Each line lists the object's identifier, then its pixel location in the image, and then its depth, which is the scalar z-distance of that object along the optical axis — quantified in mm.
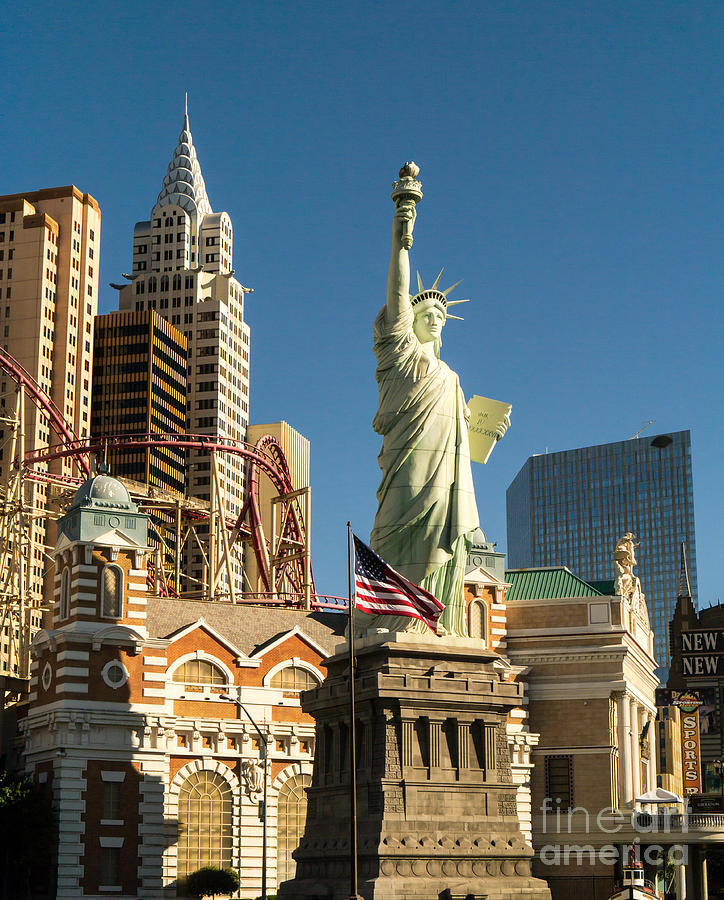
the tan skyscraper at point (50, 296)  141875
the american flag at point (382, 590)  43406
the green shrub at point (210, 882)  55812
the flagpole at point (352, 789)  38781
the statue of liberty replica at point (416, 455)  49188
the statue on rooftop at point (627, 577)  69438
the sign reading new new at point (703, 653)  136625
